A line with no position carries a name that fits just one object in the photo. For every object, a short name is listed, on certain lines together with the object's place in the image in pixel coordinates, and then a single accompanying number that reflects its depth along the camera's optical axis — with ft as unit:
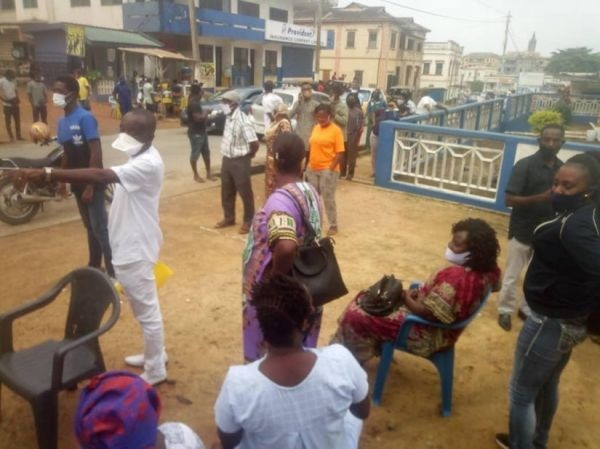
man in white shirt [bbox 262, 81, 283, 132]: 28.50
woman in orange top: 19.56
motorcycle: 19.72
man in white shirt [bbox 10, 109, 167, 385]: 8.85
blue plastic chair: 9.28
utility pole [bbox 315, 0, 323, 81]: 82.90
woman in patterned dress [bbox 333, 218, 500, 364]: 8.88
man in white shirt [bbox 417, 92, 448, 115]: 36.52
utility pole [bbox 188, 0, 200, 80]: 58.97
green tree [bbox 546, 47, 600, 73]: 189.98
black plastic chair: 7.50
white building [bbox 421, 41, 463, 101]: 210.38
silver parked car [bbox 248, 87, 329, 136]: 43.55
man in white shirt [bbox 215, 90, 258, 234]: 19.33
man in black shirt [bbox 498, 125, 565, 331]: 12.29
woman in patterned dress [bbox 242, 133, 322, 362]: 7.06
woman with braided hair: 4.99
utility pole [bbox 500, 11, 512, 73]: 157.07
